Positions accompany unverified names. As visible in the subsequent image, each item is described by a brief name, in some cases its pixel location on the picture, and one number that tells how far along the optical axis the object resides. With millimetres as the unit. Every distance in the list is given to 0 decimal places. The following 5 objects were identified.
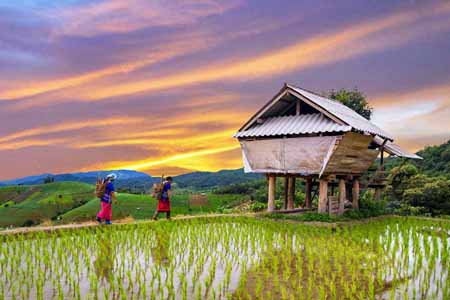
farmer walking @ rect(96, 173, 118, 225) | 12070
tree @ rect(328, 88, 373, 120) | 31000
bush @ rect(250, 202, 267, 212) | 18786
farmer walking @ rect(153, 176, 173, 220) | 13383
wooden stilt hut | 13734
